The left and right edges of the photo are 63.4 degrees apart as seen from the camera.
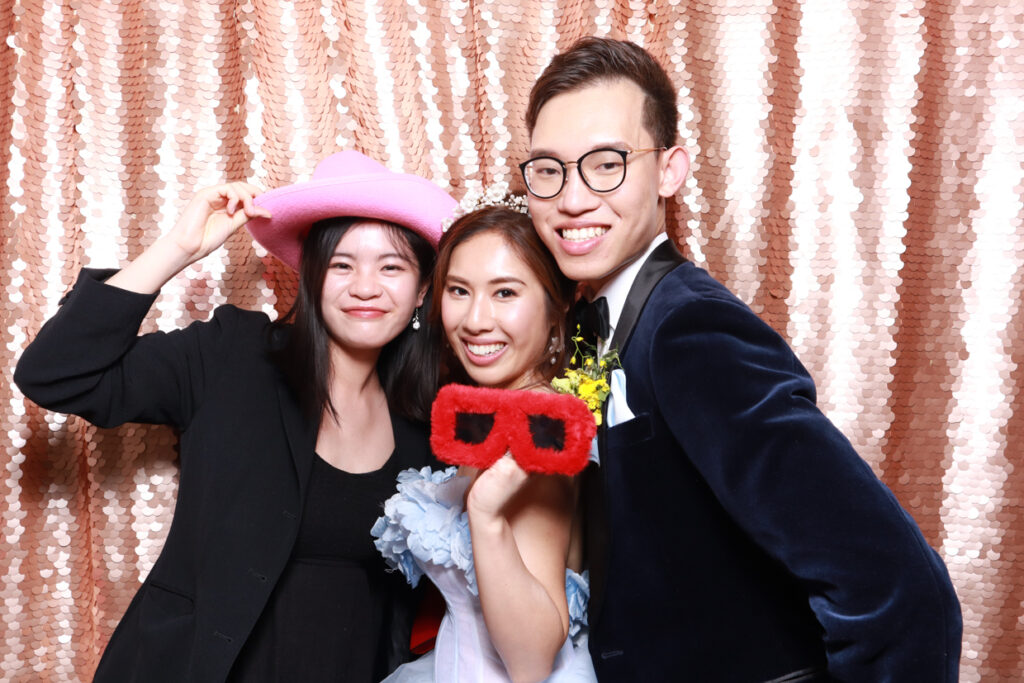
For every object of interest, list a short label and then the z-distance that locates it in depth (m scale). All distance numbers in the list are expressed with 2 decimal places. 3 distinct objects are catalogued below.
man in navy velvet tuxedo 1.17
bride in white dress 1.33
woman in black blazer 1.63
